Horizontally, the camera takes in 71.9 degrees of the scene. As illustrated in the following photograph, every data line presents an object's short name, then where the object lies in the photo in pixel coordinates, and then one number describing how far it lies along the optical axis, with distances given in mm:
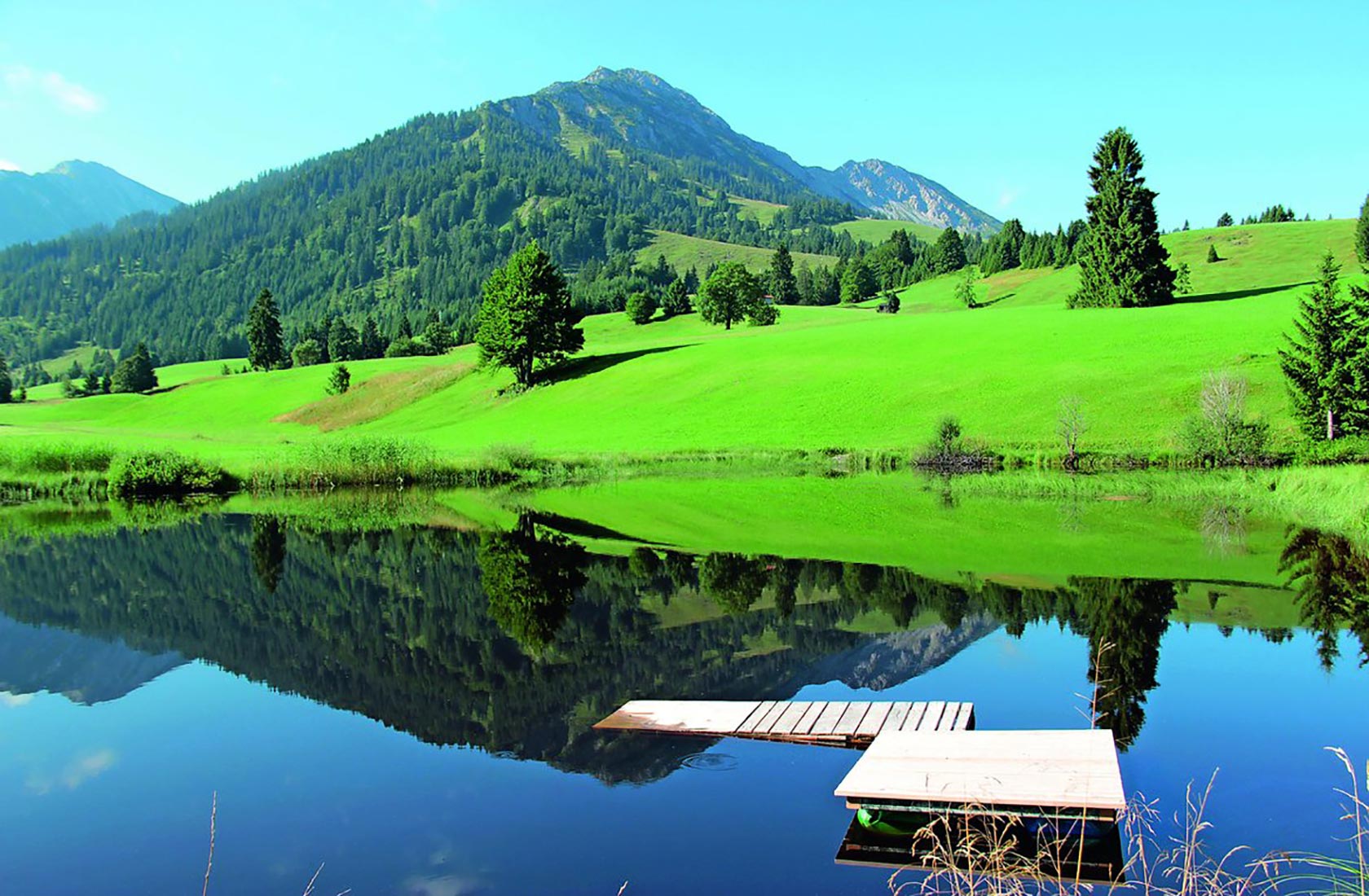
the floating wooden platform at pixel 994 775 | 9578
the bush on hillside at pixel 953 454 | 49531
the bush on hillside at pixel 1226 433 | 43906
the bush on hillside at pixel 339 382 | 93125
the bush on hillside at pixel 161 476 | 47406
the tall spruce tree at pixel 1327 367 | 38594
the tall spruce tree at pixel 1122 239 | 80000
